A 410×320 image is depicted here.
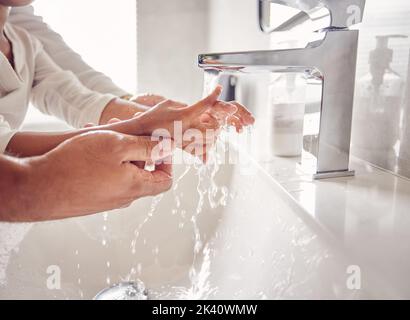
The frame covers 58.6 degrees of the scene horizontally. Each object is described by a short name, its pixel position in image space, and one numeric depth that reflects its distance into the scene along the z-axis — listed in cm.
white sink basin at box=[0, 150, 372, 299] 30
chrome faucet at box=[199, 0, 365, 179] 33
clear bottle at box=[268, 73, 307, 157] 47
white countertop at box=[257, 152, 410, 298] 20
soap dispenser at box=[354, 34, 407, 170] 36
